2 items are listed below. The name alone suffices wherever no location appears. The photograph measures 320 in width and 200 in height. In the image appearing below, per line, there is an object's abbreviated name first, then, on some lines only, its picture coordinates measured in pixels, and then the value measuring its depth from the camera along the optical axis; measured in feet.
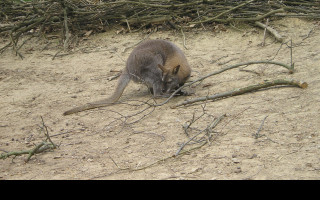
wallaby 37.68
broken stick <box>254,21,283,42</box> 45.44
